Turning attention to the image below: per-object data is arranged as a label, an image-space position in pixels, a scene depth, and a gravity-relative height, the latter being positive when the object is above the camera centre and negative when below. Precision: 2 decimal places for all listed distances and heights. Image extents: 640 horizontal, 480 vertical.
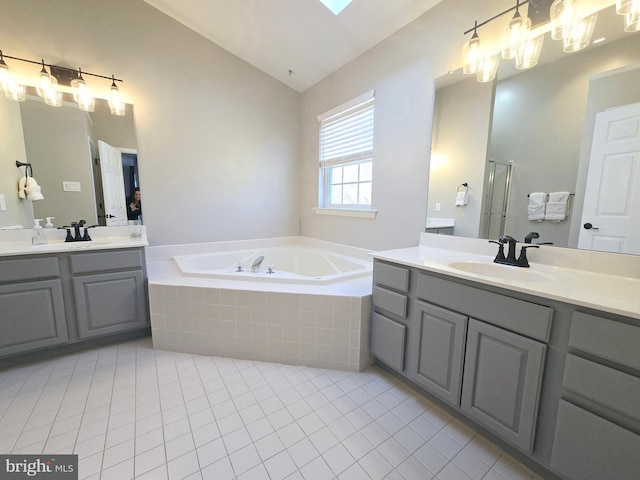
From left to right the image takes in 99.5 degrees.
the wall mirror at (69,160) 2.05 +0.36
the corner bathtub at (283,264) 2.06 -0.53
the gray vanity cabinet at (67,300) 1.73 -0.67
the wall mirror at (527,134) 1.22 +0.44
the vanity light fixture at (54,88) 1.95 +0.90
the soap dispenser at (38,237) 1.99 -0.24
